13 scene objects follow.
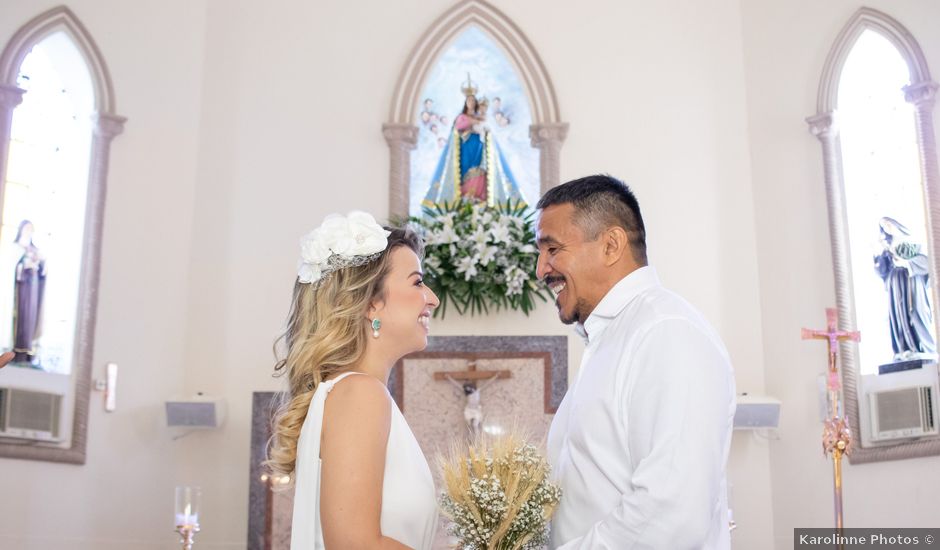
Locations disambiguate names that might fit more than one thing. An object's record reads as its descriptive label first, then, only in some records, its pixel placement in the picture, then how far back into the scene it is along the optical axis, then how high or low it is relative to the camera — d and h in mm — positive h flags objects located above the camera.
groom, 2506 +142
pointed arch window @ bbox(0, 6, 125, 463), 6930 +1659
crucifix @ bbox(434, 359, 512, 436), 7156 +504
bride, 2586 +154
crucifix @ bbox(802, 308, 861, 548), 5922 +176
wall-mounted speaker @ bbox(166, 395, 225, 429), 7129 +270
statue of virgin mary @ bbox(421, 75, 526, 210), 8031 +2229
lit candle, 5801 -310
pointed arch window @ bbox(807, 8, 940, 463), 6754 +1748
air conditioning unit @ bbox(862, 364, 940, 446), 6468 +288
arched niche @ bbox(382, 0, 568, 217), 7922 +2832
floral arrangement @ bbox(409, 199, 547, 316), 7383 +1371
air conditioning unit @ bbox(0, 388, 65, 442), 6652 +250
